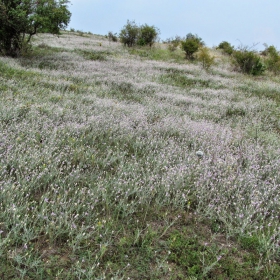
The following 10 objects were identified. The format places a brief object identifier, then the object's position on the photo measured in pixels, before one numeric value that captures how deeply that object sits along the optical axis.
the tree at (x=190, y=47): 22.86
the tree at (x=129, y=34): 27.70
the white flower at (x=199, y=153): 5.34
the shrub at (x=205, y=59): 18.86
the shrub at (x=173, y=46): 27.22
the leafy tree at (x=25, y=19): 14.16
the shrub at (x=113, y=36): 34.31
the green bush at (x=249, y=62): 18.50
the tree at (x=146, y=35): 28.39
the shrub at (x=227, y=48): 29.05
